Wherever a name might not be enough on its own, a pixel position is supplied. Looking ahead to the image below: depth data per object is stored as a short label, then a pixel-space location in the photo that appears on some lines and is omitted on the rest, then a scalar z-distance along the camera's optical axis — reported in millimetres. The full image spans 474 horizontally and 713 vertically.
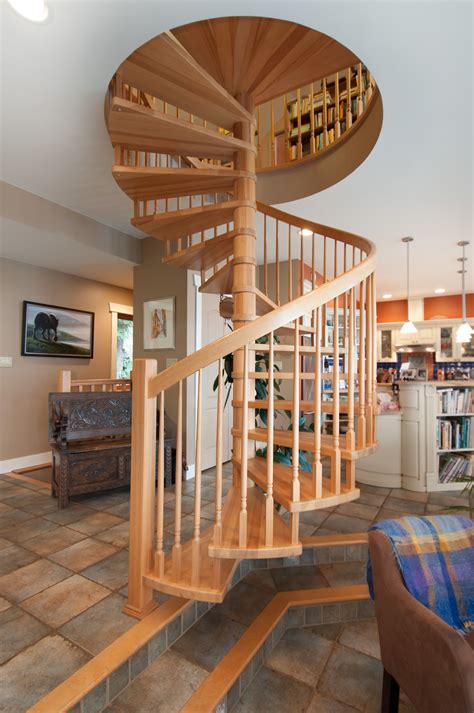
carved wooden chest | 3062
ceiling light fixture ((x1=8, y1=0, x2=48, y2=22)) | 1504
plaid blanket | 1367
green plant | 2443
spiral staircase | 1633
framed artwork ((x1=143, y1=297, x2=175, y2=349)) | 4086
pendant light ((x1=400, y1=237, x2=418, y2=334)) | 4875
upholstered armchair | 1022
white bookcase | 3625
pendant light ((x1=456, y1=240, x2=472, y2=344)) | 4684
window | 5734
